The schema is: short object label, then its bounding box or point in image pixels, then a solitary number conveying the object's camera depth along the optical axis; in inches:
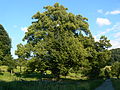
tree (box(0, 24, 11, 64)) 1114.8
